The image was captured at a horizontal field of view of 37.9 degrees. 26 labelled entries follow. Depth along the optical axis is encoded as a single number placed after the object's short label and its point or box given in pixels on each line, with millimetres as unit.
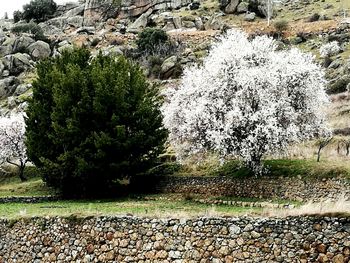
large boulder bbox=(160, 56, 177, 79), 90438
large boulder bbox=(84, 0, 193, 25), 146250
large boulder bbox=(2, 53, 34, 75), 112438
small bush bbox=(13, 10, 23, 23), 159750
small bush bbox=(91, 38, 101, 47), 126500
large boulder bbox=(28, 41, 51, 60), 120125
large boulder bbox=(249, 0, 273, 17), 128000
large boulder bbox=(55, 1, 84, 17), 164125
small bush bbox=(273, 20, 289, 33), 106438
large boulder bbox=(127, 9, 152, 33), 136125
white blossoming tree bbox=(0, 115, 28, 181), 56812
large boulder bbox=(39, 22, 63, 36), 143625
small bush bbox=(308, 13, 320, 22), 117875
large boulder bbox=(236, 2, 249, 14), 130000
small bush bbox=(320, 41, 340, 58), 79000
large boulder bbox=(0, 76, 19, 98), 103312
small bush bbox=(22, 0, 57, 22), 159250
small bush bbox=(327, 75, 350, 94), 59781
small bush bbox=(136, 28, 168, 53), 109644
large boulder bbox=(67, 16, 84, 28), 152000
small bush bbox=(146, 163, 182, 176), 38866
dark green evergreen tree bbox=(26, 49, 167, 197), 34844
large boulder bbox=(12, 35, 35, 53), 121500
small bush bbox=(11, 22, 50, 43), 129250
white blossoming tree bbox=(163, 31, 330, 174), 30609
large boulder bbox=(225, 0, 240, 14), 131875
